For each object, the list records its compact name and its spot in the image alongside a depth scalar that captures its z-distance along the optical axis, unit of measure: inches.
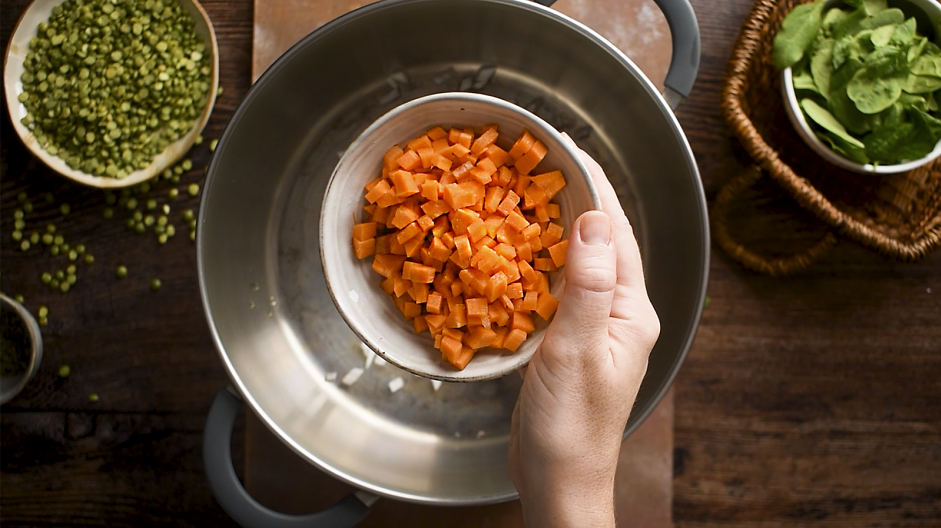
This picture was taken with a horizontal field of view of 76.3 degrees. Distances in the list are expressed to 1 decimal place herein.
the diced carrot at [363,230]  37.8
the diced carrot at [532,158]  36.4
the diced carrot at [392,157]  37.8
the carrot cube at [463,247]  35.0
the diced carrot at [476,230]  35.1
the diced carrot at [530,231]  36.7
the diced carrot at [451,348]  36.5
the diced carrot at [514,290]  36.1
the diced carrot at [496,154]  37.5
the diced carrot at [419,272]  36.3
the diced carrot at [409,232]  36.4
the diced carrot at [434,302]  37.1
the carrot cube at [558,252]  36.6
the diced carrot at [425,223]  36.4
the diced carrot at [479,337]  36.2
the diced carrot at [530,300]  36.4
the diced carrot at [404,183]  35.9
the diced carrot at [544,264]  37.9
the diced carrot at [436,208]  36.3
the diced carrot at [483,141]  37.4
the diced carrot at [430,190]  35.9
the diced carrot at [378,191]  36.7
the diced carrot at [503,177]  37.6
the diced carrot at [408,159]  37.3
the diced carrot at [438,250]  35.9
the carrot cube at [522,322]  36.4
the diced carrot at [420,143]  37.5
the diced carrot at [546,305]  36.3
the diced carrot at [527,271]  36.4
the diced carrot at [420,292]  37.2
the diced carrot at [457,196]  35.4
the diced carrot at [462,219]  35.0
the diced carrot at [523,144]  36.2
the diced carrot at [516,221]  36.5
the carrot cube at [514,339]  36.1
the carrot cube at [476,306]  35.9
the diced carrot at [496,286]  34.7
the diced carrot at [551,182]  37.0
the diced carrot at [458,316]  36.6
